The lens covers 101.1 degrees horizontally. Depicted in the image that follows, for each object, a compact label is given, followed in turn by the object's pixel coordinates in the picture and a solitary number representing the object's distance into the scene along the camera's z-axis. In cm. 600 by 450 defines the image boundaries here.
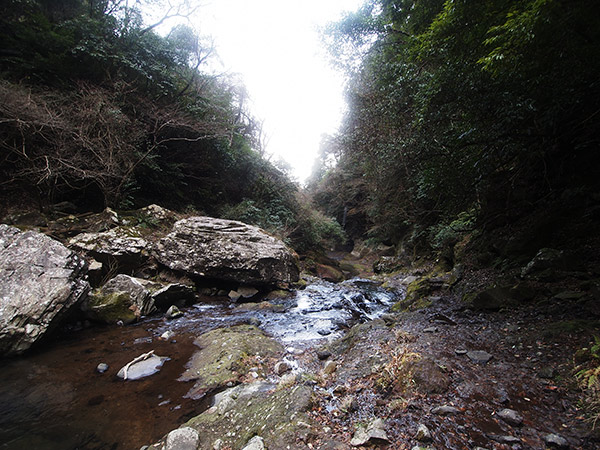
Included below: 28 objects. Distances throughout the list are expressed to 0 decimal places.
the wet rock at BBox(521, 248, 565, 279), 407
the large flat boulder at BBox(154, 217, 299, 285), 726
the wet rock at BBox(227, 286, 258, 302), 754
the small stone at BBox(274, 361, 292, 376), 349
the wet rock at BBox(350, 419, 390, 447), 177
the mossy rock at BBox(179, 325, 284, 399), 328
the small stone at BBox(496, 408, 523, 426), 179
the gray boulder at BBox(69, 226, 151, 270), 622
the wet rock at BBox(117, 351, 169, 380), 340
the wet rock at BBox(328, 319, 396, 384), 295
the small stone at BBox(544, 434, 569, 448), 153
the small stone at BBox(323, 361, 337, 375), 322
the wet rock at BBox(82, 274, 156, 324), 495
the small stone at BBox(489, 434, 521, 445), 163
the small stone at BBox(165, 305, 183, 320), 567
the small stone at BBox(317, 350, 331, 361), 388
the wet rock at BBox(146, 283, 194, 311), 598
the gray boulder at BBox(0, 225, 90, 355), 367
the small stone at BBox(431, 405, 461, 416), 195
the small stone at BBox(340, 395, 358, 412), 221
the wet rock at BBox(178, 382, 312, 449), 201
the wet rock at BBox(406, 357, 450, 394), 225
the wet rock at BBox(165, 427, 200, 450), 209
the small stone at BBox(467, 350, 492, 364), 273
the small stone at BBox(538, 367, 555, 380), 223
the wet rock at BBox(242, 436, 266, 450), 192
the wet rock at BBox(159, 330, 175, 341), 460
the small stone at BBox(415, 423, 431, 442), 172
